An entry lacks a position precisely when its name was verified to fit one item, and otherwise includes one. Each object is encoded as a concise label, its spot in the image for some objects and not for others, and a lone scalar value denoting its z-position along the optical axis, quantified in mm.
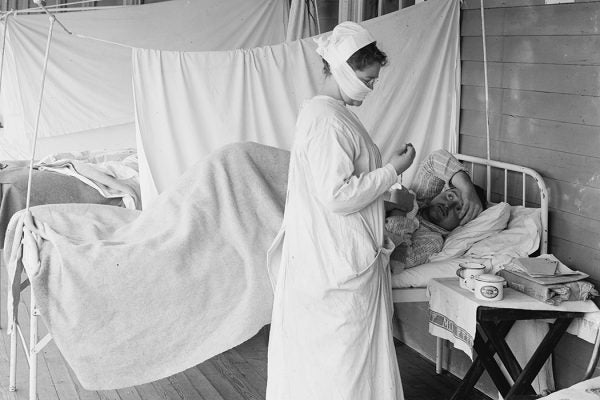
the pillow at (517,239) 3422
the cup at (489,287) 2918
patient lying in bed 3454
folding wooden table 2916
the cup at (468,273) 3064
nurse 2609
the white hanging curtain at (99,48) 5582
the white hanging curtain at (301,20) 5457
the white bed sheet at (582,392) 2139
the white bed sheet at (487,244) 3361
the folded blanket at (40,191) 4562
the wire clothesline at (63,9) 4752
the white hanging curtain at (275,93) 4016
